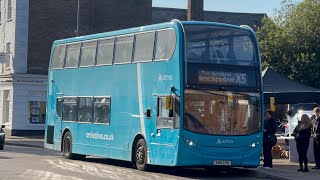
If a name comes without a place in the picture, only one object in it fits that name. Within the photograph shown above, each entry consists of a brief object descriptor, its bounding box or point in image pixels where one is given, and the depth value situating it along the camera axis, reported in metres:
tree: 42.34
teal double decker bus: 19.69
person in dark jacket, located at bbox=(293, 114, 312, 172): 21.42
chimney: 41.09
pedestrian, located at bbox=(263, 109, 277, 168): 22.44
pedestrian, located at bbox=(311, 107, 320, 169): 21.53
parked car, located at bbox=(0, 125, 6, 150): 32.97
